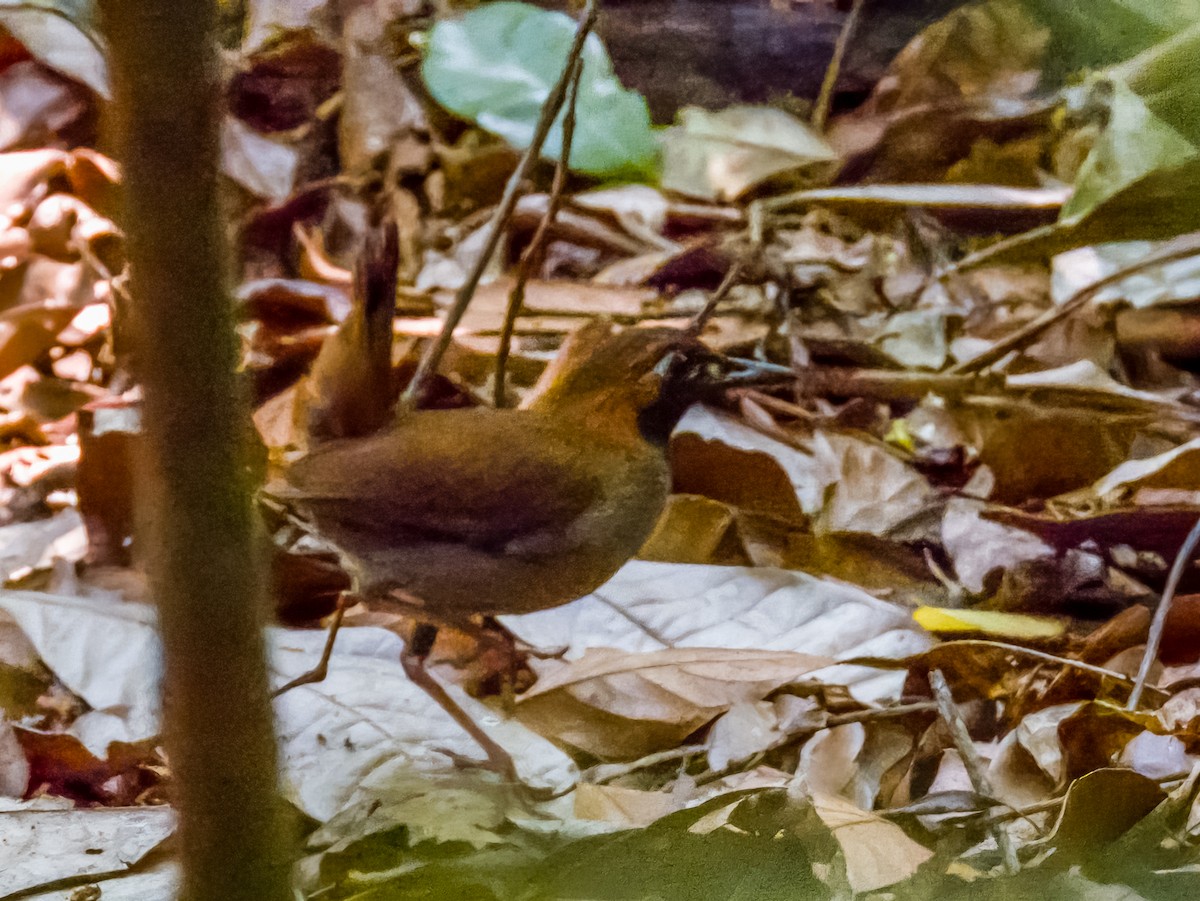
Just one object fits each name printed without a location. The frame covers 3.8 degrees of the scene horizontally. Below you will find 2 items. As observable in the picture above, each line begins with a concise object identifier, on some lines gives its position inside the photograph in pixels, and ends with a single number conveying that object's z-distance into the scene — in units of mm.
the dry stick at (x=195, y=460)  2812
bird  3312
